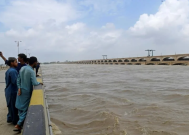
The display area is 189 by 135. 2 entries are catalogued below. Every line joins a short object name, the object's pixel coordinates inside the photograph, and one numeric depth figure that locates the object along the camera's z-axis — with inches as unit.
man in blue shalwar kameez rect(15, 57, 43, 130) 126.8
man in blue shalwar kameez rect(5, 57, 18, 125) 139.8
